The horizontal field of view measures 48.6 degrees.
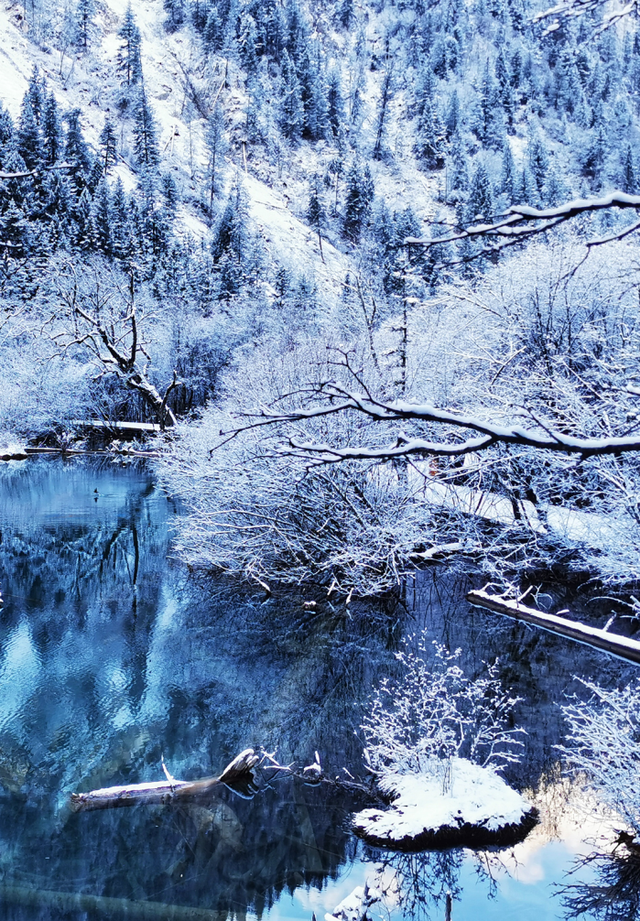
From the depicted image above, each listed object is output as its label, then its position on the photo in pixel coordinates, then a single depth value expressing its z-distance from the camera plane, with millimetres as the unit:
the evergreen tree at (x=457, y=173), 96788
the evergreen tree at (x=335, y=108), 102375
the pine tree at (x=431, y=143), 105500
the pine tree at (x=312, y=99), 100438
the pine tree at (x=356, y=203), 81819
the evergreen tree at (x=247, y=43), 107744
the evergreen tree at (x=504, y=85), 119750
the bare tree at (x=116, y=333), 28203
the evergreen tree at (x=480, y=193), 69469
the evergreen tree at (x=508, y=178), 82088
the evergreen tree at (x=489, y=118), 113375
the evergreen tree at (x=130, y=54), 88938
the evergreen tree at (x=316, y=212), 80938
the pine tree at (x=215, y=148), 79438
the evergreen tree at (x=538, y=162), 86562
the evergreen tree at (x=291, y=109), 98500
